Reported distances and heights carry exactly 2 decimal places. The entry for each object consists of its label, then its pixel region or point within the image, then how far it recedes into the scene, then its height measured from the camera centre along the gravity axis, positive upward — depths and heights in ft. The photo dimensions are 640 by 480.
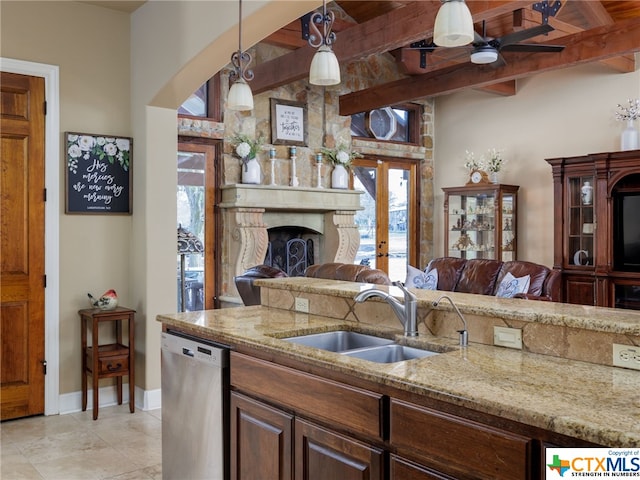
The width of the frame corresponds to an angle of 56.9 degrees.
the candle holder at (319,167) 23.57 +2.76
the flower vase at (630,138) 20.53 +3.39
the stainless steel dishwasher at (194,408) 8.21 -2.56
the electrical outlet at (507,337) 6.79 -1.19
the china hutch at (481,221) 24.32 +0.60
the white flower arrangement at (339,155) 23.88 +3.27
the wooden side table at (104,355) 13.66 -2.81
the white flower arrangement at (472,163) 25.30 +3.12
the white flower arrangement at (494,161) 24.66 +3.13
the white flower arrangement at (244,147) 21.33 +3.24
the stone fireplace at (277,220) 20.99 +0.59
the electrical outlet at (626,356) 5.82 -1.21
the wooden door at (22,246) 13.50 -0.22
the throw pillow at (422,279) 19.93 -1.49
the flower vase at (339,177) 23.98 +2.38
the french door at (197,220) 20.85 +0.56
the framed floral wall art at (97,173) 14.17 +1.54
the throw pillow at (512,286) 16.85 -1.45
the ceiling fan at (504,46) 14.70 +5.03
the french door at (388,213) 25.86 +1.01
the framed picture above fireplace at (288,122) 22.88 +4.46
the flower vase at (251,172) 21.45 +2.32
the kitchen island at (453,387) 4.61 -1.37
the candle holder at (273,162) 22.28 +2.79
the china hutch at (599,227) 20.57 +0.28
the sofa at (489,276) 16.85 -1.26
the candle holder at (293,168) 22.79 +2.60
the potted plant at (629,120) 20.56 +4.08
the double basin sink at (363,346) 7.53 -1.50
